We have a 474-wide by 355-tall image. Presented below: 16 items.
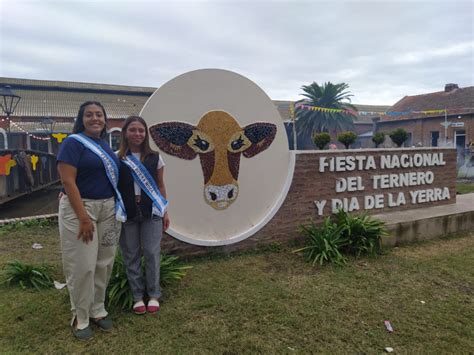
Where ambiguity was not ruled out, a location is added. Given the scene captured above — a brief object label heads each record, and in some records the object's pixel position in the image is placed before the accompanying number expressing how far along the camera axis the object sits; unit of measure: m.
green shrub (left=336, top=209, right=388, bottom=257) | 4.46
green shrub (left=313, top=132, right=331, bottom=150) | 5.27
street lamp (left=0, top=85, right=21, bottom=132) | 8.15
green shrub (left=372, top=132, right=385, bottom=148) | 5.82
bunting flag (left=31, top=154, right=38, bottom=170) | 9.89
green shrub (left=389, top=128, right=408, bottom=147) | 5.92
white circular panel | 3.97
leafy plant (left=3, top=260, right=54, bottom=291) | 3.57
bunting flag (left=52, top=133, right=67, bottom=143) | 12.48
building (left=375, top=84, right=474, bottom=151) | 25.95
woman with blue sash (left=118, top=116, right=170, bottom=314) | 2.85
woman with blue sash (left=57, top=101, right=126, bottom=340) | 2.40
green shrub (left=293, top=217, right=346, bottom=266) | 4.21
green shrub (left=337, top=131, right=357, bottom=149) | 5.48
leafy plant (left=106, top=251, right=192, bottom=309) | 3.10
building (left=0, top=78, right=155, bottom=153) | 20.78
